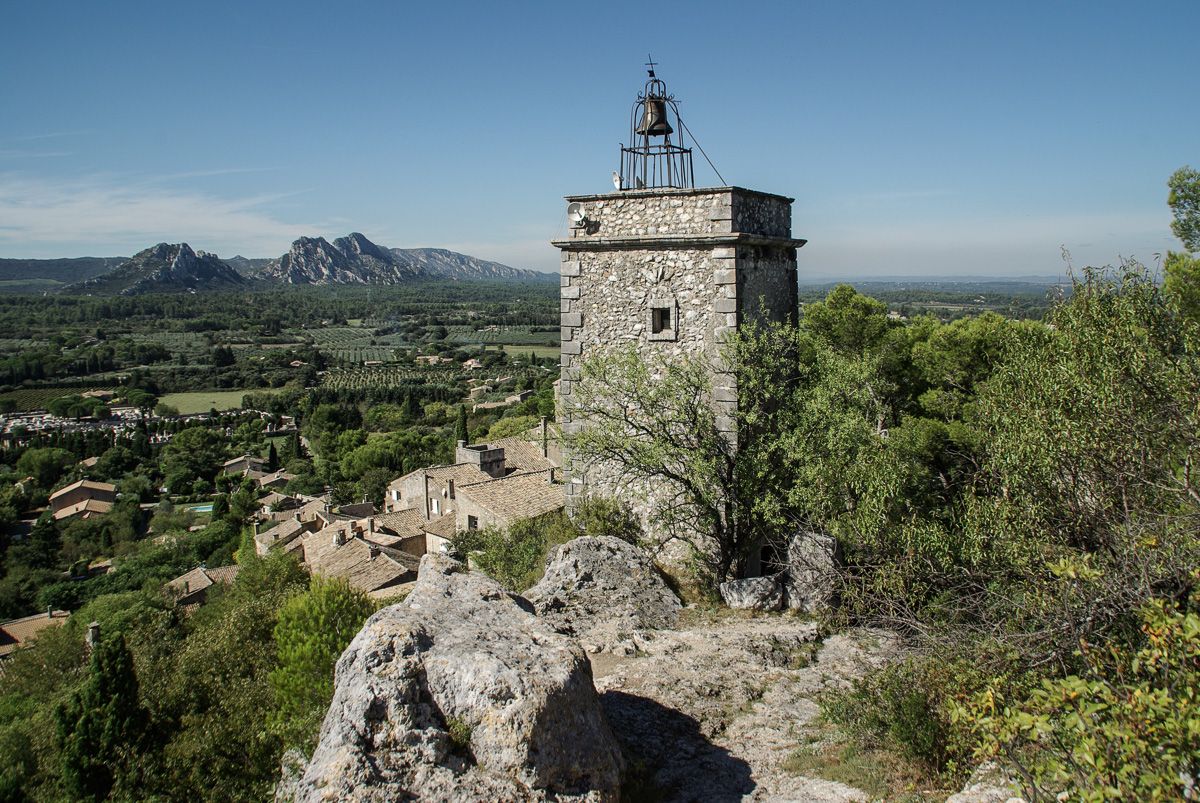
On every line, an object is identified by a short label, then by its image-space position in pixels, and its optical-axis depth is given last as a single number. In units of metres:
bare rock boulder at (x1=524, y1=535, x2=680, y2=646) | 10.38
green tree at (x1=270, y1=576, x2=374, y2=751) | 11.09
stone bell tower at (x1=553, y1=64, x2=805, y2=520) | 11.55
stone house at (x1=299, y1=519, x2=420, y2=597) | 23.41
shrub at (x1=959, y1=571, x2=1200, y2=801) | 3.88
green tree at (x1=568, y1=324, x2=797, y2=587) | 11.16
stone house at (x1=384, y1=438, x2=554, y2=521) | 31.31
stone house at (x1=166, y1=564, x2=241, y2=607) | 33.06
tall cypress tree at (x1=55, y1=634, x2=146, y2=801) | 13.13
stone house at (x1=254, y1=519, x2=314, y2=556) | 36.25
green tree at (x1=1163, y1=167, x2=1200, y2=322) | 15.44
